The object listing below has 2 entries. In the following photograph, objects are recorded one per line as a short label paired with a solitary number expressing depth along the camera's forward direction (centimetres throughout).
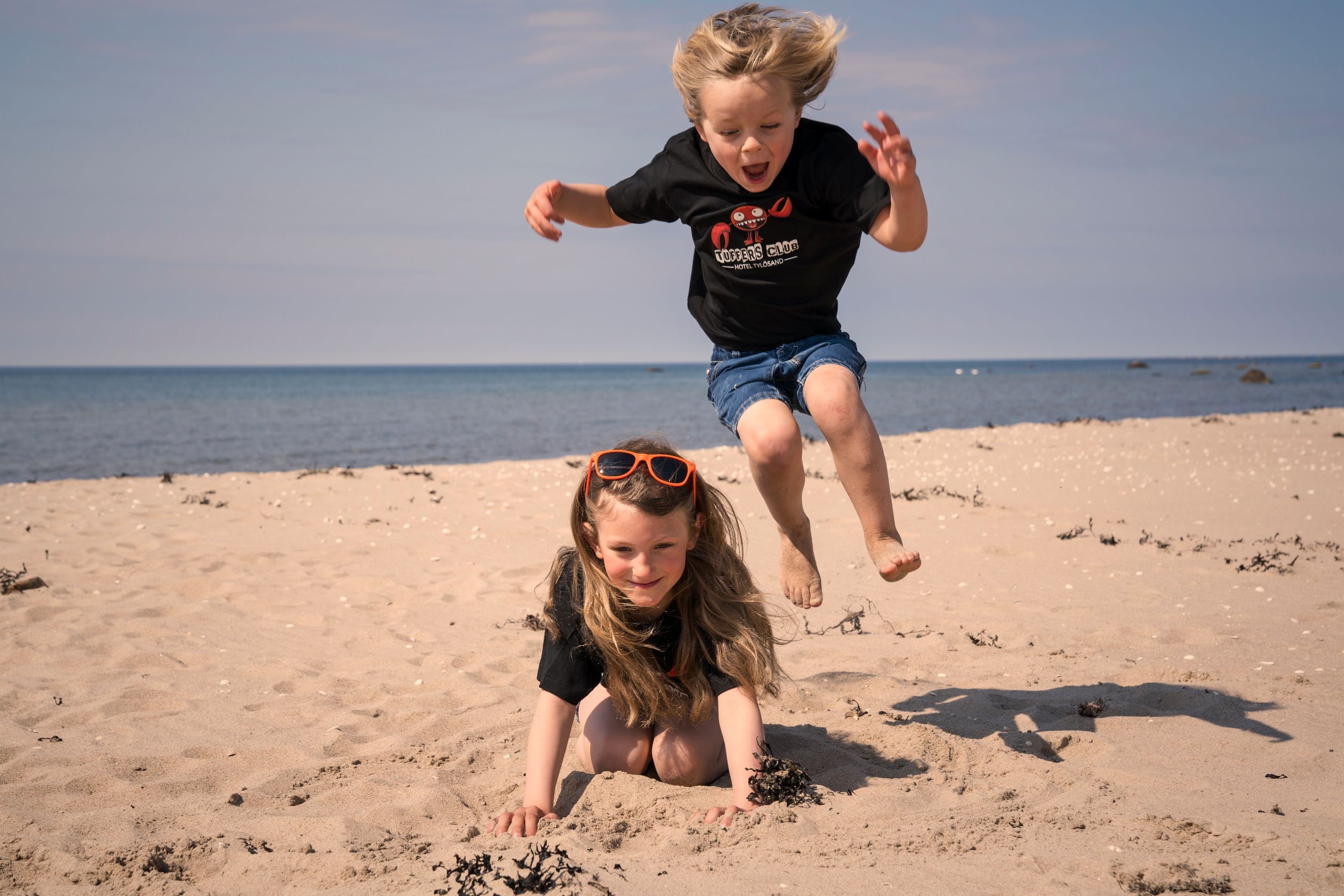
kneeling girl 319
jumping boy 365
